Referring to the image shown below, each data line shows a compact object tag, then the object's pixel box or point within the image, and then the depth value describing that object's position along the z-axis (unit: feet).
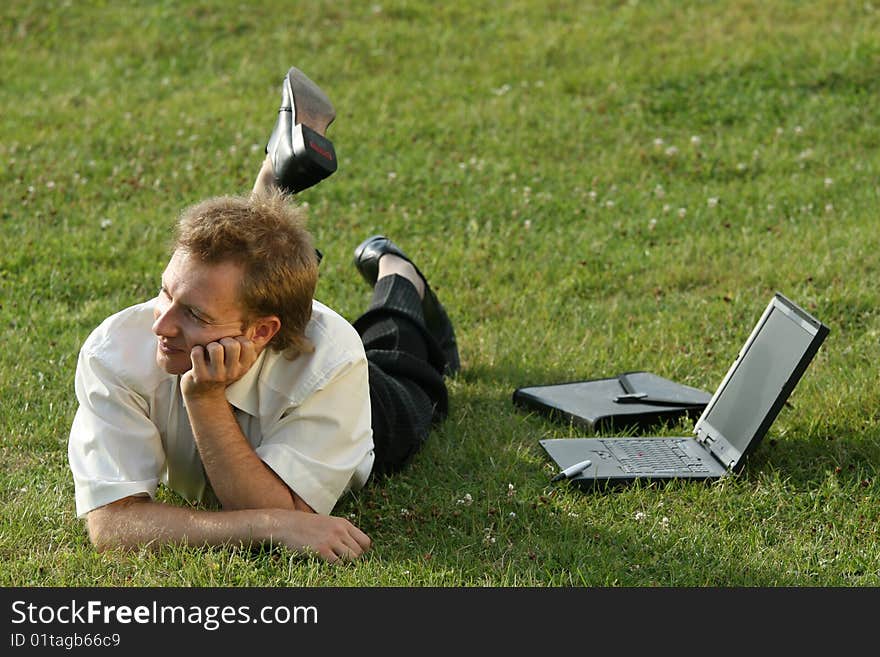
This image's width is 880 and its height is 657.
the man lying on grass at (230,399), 25.02
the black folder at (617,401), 34.37
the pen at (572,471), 30.66
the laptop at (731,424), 30.66
